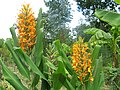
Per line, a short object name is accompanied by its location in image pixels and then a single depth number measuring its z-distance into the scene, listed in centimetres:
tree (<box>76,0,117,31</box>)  1134
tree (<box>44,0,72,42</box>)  1577
